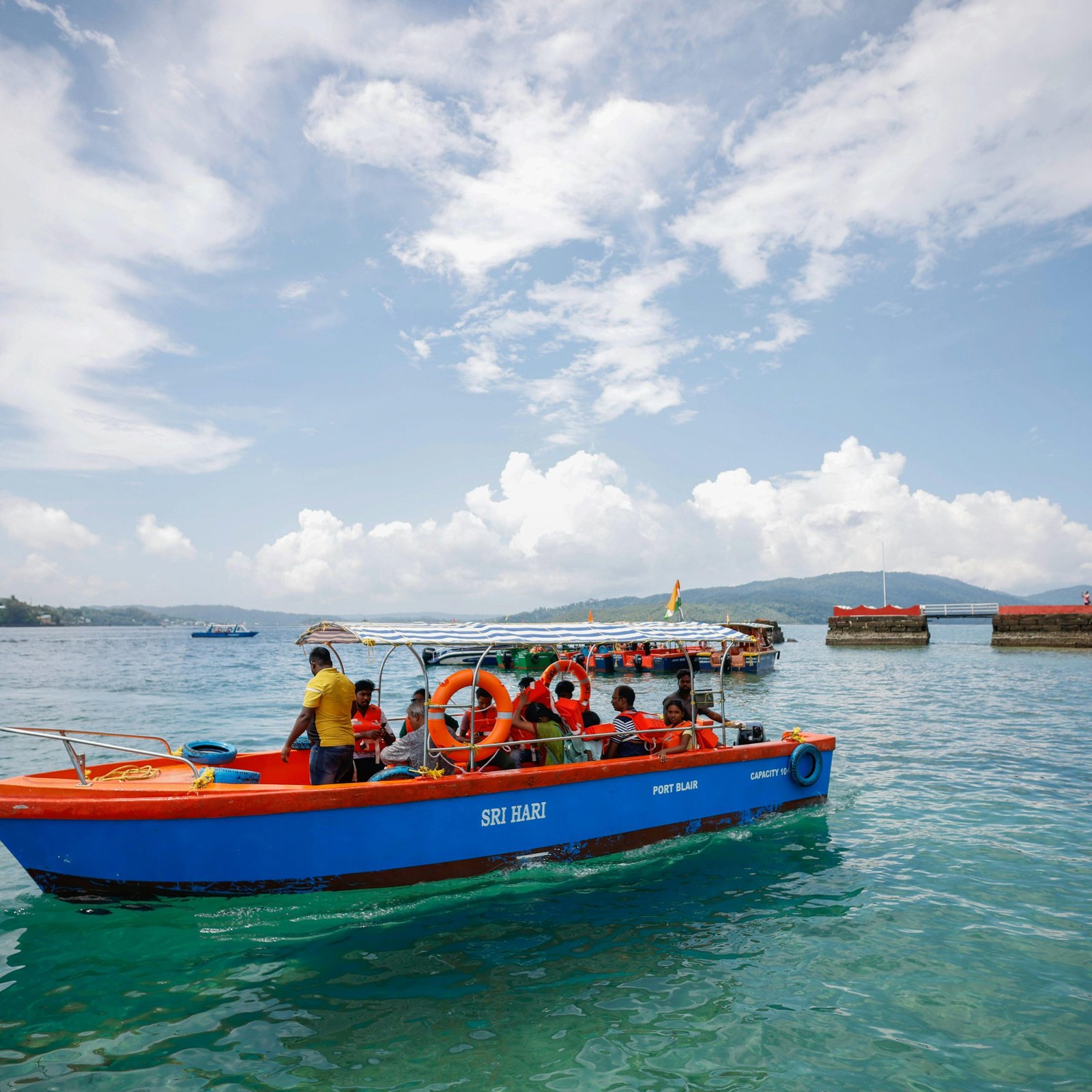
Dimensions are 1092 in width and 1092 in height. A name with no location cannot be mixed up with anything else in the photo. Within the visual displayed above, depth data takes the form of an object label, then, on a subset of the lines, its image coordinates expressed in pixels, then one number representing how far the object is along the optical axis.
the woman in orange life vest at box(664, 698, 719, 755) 9.20
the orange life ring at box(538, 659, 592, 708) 10.12
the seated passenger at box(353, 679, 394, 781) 8.91
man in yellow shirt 7.46
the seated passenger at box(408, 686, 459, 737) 9.04
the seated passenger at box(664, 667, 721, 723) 9.57
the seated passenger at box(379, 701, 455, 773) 8.09
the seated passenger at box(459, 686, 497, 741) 9.40
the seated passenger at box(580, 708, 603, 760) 9.19
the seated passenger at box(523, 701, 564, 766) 8.60
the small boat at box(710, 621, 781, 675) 37.94
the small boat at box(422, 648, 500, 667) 42.66
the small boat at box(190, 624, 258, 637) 132.25
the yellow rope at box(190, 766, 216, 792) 7.18
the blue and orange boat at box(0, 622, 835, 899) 6.44
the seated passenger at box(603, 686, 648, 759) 9.02
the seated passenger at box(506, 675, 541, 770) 8.40
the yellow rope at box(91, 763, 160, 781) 7.73
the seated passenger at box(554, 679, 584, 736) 9.82
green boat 44.50
